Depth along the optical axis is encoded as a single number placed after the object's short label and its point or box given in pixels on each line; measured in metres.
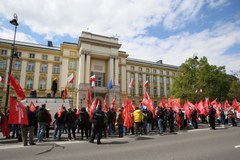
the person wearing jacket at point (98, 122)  8.88
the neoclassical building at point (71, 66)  41.06
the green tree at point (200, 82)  36.44
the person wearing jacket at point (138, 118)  11.68
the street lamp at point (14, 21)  14.66
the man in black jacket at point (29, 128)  8.57
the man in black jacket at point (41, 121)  9.59
